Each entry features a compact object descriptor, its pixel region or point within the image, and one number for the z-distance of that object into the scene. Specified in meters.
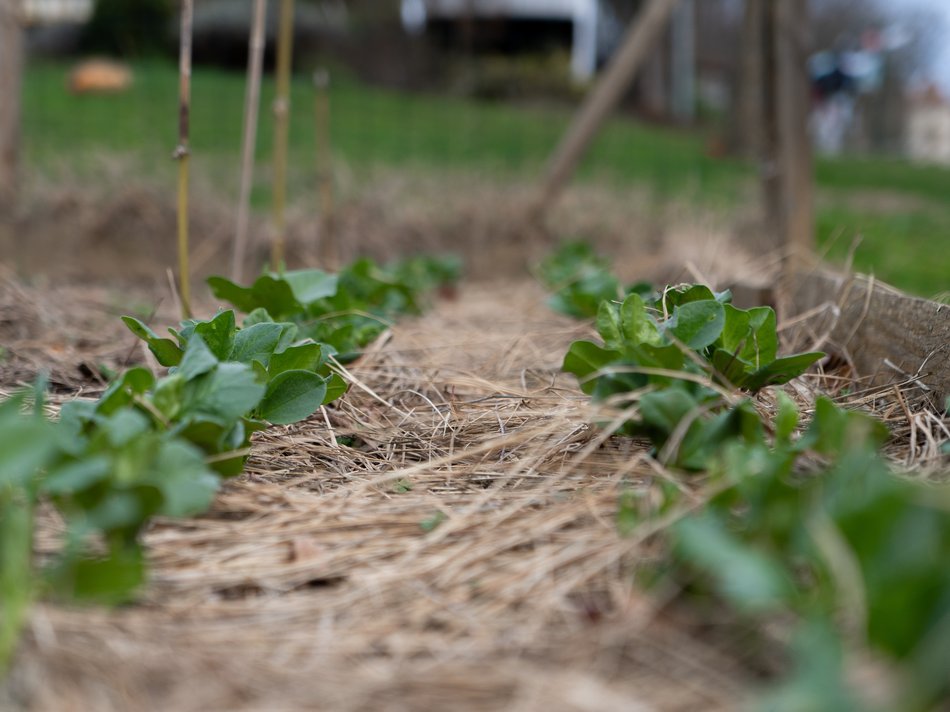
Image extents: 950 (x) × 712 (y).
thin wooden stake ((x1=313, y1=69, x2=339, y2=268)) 3.59
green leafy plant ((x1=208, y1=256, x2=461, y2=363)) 1.87
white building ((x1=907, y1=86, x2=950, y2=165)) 26.62
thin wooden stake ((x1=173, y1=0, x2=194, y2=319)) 2.07
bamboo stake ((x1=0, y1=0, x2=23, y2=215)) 4.04
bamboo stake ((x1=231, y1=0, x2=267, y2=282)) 2.68
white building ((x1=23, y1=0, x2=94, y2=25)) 14.21
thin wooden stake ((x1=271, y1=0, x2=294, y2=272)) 2.97
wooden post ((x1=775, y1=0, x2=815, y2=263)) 3.41
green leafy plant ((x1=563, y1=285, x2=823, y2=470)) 1.14
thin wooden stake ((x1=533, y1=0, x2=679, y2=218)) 4.33
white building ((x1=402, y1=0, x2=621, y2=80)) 16.55
